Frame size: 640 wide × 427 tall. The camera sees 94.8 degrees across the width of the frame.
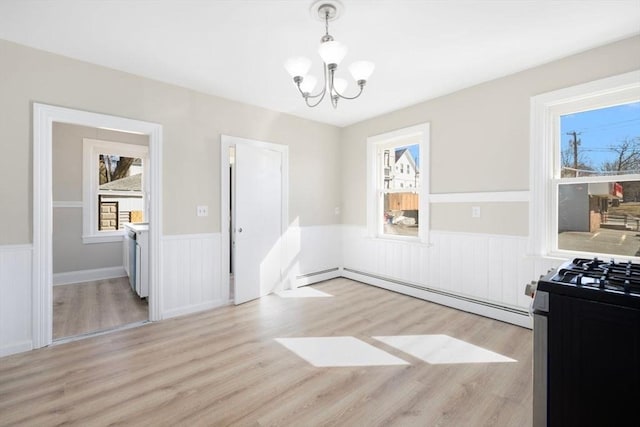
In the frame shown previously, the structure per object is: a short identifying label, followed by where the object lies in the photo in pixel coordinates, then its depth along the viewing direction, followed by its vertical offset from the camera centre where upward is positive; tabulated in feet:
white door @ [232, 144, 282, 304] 12.06 -0.35
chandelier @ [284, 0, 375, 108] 6.16 +3.41
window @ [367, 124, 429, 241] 12.58 +1.35
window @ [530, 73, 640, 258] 8.09 +1.30
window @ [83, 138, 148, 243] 15.43 +1.46
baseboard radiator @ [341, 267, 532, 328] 9.80 -3.34
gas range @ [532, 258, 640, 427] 3.18 -1.56
